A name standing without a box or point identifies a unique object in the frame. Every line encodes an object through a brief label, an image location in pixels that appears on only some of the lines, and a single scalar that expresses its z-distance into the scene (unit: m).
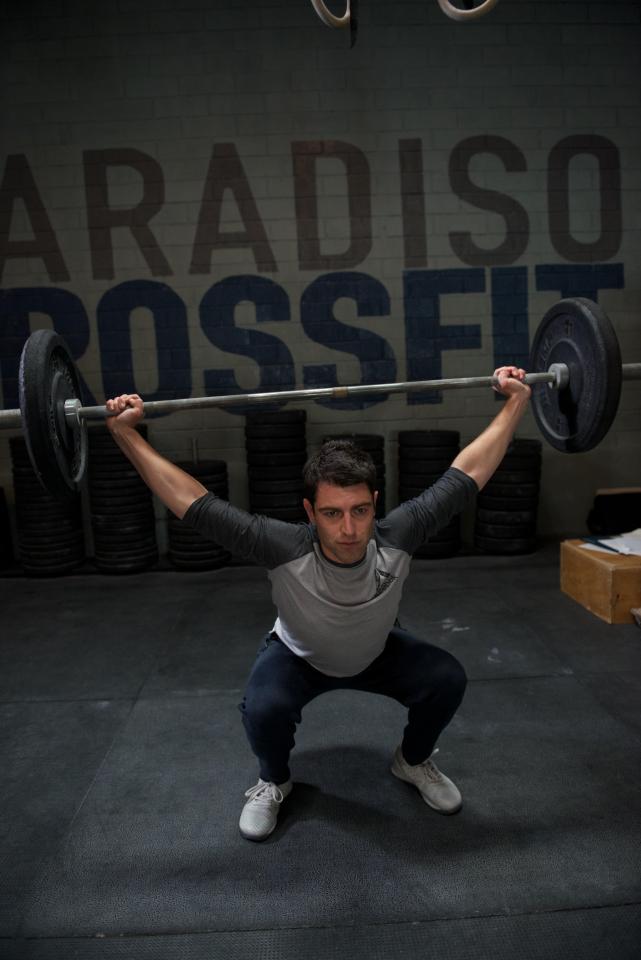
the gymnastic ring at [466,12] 2.18
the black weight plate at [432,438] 4.55
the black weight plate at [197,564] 4.54
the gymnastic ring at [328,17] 2.34
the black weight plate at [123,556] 4.58
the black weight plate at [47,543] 4.56
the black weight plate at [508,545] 4.60
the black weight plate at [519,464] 4.50
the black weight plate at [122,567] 4.57
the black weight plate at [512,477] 4.52
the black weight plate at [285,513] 4.48
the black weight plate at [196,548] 4.53
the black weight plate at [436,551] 4.60
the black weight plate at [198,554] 4.54
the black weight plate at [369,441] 4.56
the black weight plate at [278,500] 4.48
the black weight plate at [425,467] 4.55
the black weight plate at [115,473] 4.54
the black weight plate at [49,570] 4.56
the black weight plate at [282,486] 4.50
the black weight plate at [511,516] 4.57
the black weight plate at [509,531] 4.59
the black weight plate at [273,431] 4.52
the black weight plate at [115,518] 4.58
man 1.77
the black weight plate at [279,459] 4.52
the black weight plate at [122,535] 4.58
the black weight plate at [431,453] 4.54
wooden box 3.27
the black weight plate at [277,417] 4.61
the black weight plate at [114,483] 4.55
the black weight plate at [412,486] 4.60
